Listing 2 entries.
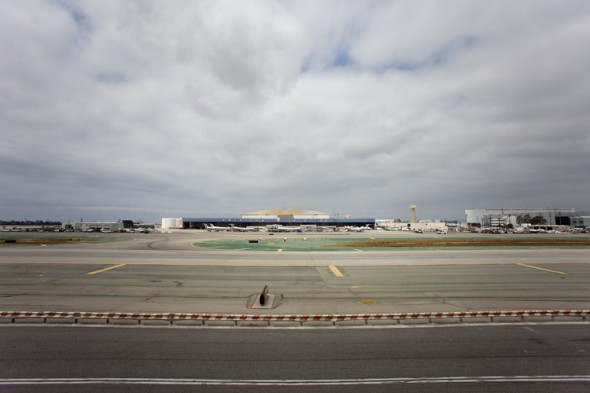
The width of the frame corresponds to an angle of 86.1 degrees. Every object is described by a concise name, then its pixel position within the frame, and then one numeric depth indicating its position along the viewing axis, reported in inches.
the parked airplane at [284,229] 4906.5
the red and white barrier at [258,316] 544.4
